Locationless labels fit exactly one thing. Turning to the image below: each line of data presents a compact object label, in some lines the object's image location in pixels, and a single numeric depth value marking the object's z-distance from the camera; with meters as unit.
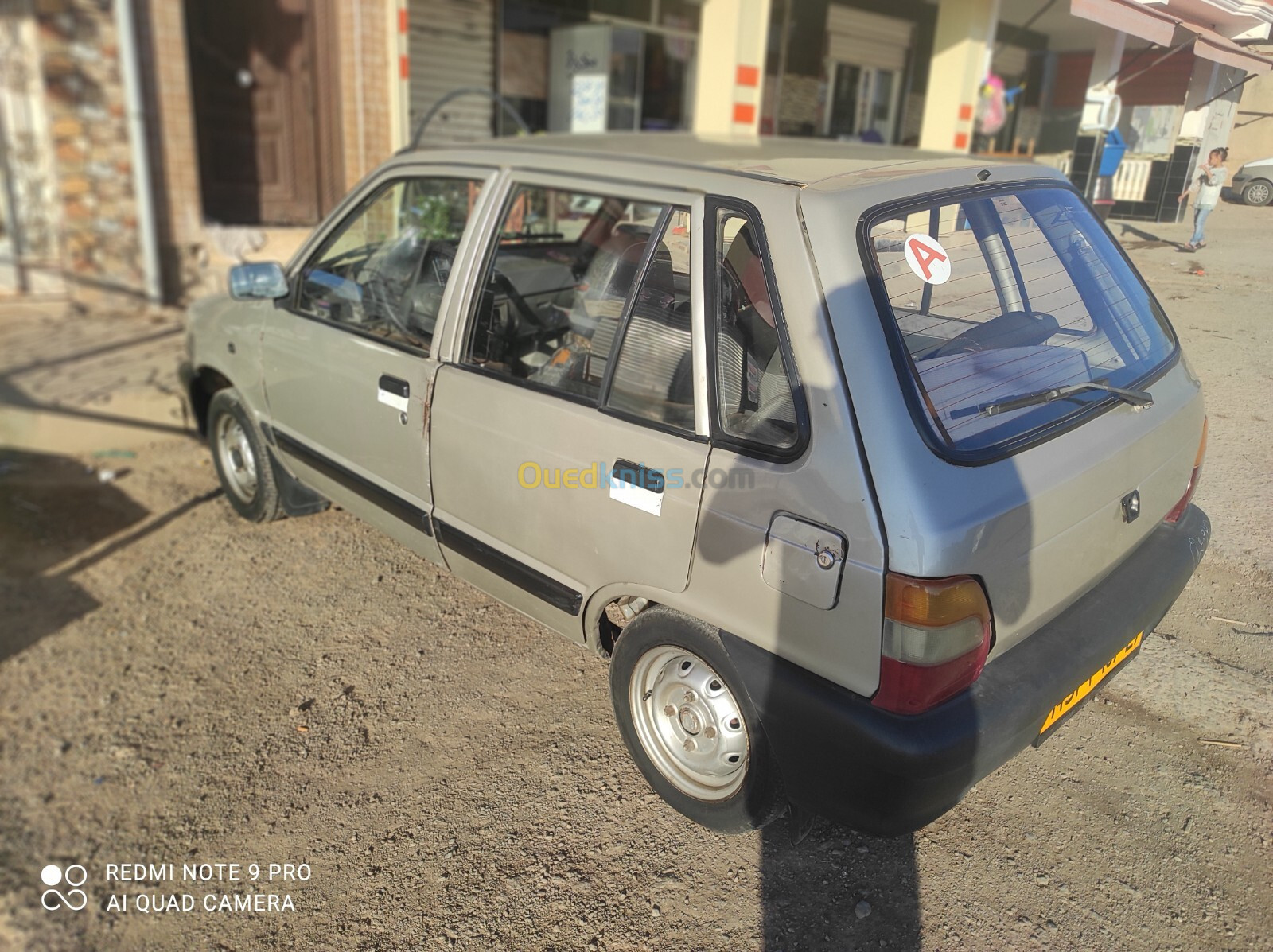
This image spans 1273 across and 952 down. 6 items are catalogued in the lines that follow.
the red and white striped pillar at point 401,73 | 8.80
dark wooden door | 8.72
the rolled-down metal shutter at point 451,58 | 10.08
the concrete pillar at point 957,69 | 9.91
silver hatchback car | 2.06
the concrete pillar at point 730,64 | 8.91
